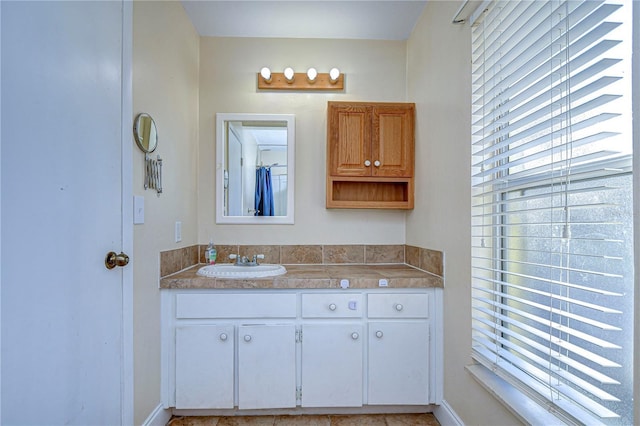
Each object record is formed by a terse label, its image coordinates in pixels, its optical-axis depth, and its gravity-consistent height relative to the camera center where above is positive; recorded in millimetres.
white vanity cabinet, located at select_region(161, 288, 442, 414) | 1697 -728
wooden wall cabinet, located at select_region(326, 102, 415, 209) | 2125 +507
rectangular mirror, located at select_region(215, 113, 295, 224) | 2236 +367
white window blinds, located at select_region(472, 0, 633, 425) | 830 +81
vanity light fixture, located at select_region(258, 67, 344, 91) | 2232 +1000
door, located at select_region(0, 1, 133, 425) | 842 +19
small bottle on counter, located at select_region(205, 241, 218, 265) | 2146 -257
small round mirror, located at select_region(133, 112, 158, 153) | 1412 +409
